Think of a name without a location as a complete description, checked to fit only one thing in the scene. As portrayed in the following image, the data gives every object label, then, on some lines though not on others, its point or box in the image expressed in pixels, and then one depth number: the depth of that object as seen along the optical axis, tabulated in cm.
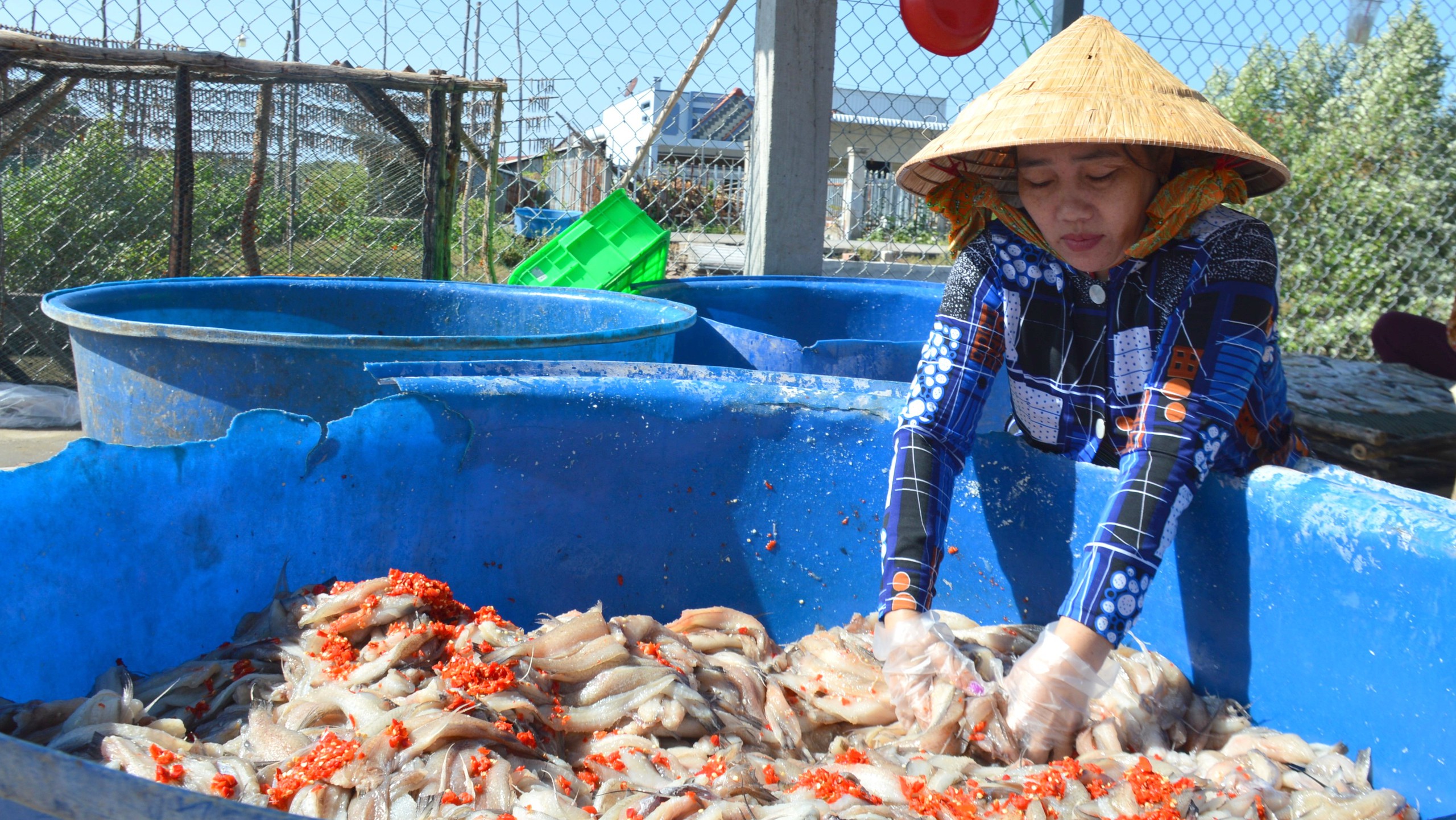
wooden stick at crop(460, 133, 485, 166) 496
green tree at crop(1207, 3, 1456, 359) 751
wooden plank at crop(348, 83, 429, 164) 460
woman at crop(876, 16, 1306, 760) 171
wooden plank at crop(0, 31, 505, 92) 432
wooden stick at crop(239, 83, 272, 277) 465
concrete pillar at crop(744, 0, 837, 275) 441
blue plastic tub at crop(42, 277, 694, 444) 243
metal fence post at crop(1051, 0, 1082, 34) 459
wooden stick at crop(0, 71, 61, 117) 498
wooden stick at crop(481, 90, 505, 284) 483
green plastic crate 435
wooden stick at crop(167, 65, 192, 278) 454
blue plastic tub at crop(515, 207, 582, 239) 754
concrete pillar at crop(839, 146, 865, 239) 903
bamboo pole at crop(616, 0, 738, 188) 477
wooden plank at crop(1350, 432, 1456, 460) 467
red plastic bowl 412
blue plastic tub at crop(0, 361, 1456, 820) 169
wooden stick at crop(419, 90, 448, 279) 459
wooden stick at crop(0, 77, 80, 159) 508
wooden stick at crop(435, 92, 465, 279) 465
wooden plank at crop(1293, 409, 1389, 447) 465
